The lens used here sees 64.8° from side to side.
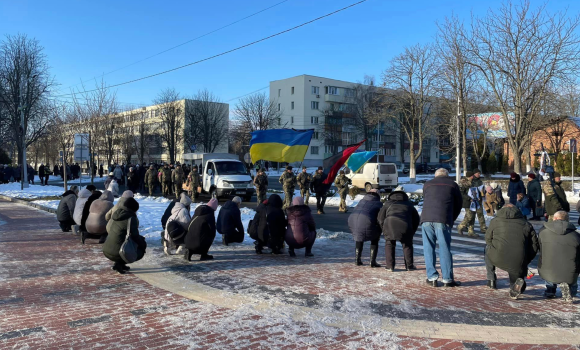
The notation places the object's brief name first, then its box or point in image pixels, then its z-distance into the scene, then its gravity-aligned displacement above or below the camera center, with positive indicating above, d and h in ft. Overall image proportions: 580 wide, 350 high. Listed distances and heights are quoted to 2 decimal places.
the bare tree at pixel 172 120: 211.00 +25.29
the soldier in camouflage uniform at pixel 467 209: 38.43 -3.28
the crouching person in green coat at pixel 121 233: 24.26 -3.13
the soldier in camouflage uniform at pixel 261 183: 57.16 -1.30
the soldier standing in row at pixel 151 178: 82.37 -0.73
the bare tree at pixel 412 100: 116.67 +18.73
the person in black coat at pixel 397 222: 24.31 -2.72
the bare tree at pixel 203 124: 220.02 +23.99
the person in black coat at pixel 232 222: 31.94 -3.44
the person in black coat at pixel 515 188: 43.27 -1.73
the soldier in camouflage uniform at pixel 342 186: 56.24 -1.76
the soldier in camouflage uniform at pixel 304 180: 58.39 -0.99
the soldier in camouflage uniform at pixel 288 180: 54.54 -0.89
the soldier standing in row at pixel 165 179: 81.05 -0.92
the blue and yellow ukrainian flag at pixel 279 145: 44.04 +2.69
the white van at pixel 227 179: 71.87 -0.94
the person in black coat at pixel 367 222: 26.00 -2.92
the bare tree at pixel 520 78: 80.69 +16.66
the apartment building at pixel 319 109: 255.91 +37.22
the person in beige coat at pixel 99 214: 31.73 -2.75
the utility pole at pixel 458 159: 81.42 +2.12
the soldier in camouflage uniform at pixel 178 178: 71.26 -0.68
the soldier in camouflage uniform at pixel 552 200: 38.09 -2.54
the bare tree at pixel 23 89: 123.44 +23.80
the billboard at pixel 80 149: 68.18 +3.87
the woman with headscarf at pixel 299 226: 28.94 -3.39
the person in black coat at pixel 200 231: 27.12 -3.42
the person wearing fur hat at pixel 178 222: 28.18 -3.04
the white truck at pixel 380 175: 96.48 -0.76
